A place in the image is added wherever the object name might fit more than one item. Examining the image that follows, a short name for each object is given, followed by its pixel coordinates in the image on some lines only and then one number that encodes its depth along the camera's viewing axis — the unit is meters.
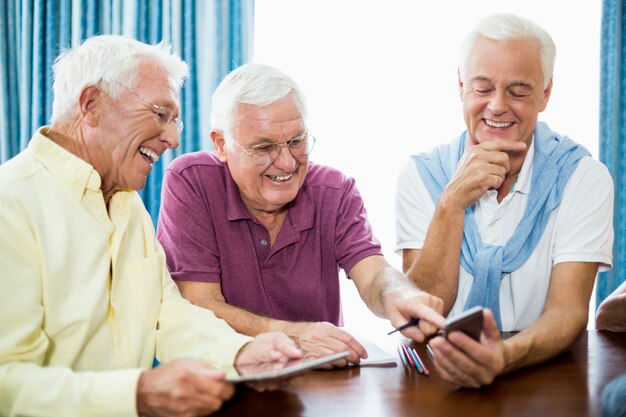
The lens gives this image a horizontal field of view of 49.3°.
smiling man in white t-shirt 1.90
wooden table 1.21
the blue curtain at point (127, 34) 3.30
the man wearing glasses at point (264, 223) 1.89
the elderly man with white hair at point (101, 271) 1.18
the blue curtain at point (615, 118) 3.38
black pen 1.53
